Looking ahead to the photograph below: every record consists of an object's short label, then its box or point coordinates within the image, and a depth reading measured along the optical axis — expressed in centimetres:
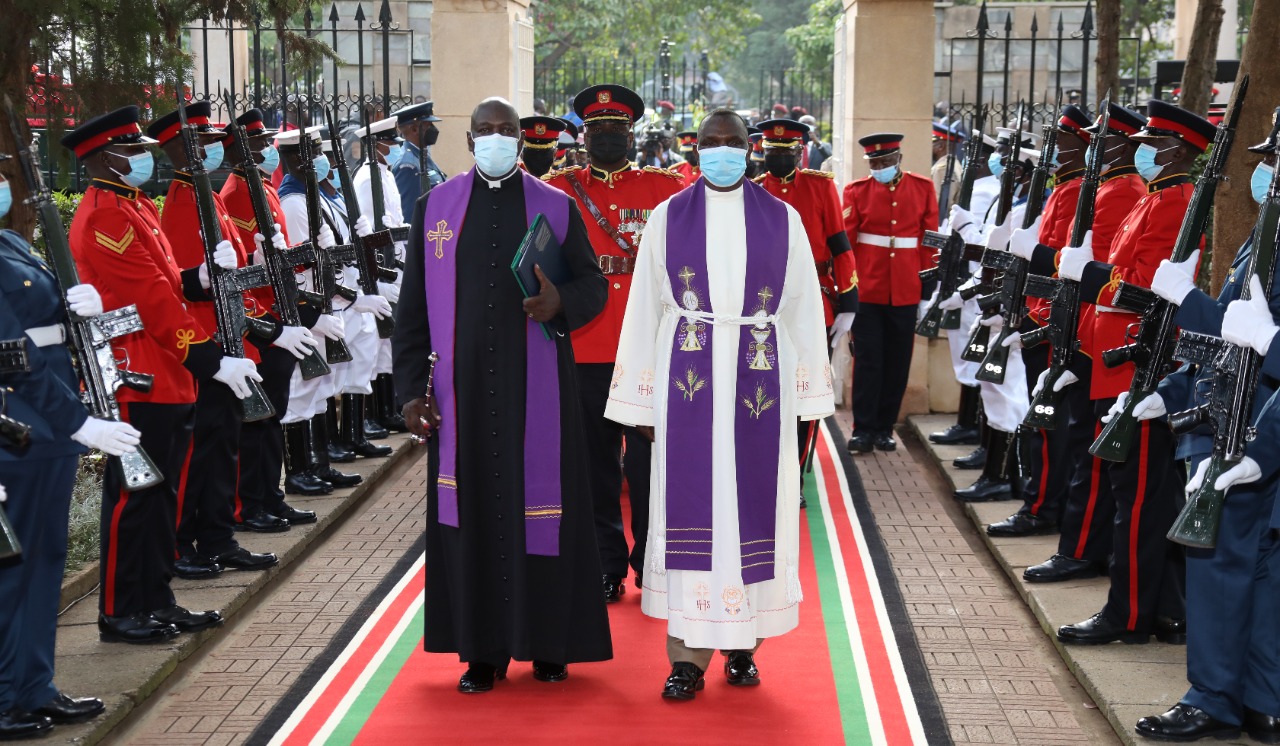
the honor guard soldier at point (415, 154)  1125
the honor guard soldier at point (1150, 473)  646
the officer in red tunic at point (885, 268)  1091
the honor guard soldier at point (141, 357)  627
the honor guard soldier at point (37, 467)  537
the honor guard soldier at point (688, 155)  1293
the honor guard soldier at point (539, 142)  899
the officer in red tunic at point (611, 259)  742
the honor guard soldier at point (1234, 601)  530
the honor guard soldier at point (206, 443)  745
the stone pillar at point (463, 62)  1316
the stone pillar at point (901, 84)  1242
